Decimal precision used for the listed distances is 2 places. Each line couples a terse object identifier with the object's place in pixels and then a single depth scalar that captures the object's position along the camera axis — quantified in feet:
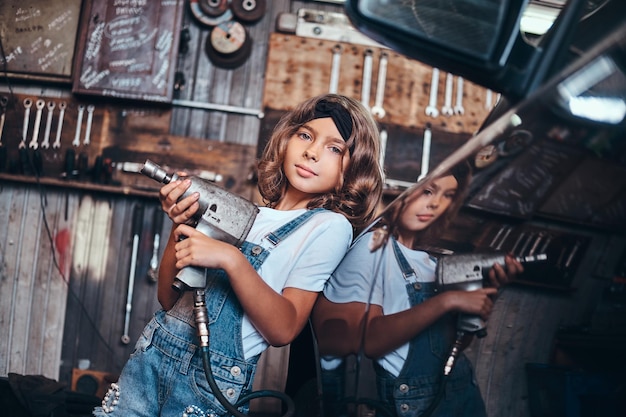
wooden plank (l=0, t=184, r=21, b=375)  12.48
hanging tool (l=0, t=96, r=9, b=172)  12.01
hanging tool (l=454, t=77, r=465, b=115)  12.37
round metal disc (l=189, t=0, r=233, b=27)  12.44
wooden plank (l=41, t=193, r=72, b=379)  12.41
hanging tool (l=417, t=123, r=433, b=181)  12.17
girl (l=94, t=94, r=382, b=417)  3.89
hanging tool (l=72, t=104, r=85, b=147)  12.26
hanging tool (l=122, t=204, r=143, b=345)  12.05
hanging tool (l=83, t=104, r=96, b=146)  12.28
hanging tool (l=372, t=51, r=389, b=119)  12.07
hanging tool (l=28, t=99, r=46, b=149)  12.19
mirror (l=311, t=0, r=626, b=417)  1.94
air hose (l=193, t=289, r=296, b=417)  3.17
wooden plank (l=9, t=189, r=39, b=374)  12.41
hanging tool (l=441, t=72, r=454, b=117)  12.36
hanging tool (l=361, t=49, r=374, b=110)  12.20
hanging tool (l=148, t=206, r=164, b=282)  11.96
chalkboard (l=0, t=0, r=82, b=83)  12.36
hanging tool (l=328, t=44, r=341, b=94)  12.21
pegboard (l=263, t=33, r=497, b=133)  12.27
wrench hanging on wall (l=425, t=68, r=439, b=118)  12.28
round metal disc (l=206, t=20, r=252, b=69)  12.29
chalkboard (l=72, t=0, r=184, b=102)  12.03
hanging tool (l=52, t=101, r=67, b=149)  12.20
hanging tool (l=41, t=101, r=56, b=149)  12.21
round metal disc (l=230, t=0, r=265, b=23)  12.36
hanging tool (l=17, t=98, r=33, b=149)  12.25
